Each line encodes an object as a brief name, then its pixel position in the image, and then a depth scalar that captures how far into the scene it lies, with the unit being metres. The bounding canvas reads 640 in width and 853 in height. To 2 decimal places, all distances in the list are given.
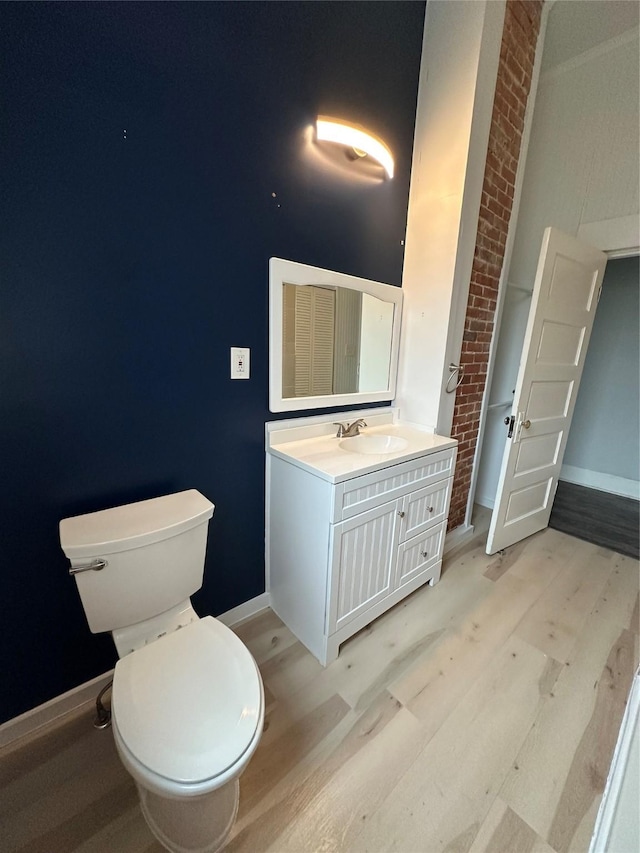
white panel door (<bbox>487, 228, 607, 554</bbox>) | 1.89
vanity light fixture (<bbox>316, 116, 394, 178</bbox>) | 1.42
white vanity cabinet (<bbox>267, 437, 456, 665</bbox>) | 1.30
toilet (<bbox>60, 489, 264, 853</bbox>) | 0.76
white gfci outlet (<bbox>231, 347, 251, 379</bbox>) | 1.37
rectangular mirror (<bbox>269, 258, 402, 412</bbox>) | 1.47
